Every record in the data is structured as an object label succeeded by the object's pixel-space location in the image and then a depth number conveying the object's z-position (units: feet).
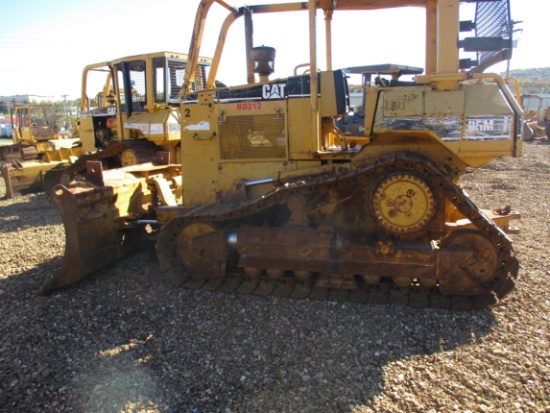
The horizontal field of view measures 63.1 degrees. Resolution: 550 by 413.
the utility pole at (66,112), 124.98
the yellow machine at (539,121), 89.67
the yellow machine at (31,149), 39.32
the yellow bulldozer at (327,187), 14.58
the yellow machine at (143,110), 32.86
